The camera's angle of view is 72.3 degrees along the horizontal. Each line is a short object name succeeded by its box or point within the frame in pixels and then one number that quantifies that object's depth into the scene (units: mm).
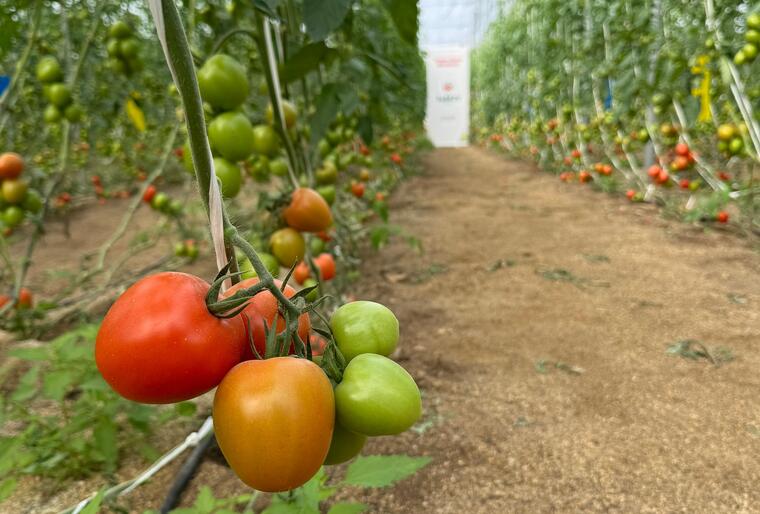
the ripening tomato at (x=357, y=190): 3252
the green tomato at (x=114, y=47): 1808
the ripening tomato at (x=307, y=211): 1041
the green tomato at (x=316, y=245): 2002
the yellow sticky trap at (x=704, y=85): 2672
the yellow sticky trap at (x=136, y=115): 1692
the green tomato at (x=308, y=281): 1722
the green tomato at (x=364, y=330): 492
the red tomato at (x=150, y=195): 3023
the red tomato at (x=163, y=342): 404
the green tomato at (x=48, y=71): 1920
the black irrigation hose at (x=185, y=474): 1225
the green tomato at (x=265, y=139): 1316
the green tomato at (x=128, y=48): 1809
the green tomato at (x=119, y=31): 1786
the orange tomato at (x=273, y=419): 391
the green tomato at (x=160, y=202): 2875
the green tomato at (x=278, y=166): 1654
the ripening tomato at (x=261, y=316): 452
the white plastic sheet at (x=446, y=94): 9789
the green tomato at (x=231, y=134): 955
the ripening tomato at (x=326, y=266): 1770
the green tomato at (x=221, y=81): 909
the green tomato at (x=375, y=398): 431
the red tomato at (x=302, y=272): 1742
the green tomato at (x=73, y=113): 1936
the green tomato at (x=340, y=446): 499
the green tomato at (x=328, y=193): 1847
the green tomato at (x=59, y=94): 1907
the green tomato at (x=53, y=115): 1952
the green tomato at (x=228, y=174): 996
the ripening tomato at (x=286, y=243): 1114
